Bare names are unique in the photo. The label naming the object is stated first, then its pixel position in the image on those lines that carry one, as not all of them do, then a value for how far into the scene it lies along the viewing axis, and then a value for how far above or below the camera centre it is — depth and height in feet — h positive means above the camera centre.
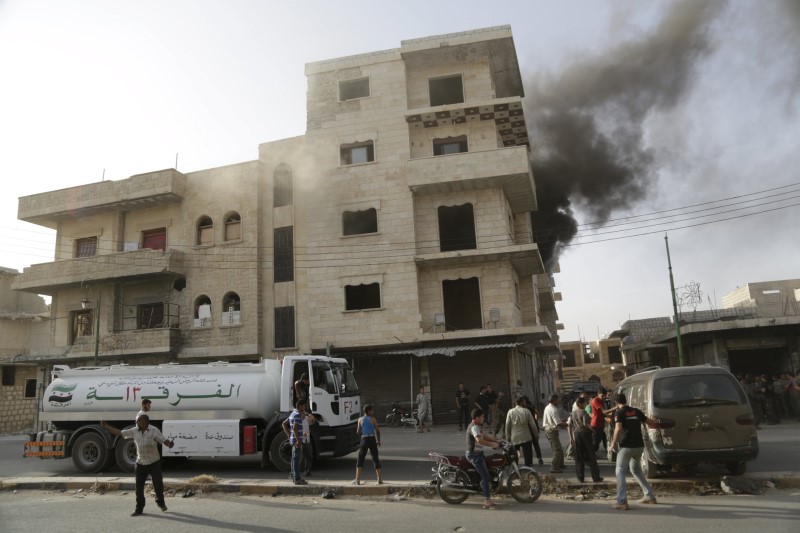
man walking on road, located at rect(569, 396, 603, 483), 31.45 -4.69
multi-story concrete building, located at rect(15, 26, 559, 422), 79.20 +20.02
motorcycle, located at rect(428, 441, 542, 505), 28.89 -5.53
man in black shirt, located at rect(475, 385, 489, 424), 64.67 -3.44
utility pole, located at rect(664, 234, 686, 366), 72.38 +6.83
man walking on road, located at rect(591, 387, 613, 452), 35.86 -3.37
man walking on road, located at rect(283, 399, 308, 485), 34.42 -3.53
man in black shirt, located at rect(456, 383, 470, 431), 67.92 -3.88
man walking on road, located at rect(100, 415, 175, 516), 28.94 -3.55
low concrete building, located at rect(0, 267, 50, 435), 113.47 +8.75
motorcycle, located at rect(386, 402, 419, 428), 74.21 -5.68
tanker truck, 40.86 -1.98
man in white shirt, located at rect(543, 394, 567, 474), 36.19 -4.15
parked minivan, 29.63 -3.13
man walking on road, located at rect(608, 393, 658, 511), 27.30 -3.77
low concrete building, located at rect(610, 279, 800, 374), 75.61 +2.43
